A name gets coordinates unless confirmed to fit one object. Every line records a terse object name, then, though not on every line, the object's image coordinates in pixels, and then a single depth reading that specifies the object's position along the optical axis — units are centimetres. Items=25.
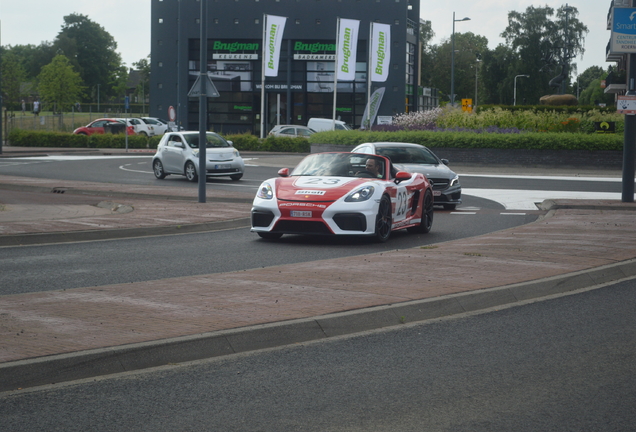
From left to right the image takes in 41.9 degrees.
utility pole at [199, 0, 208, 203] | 1762
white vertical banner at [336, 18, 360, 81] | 5244
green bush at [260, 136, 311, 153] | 4778
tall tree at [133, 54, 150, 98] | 12992
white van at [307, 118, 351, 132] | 5709
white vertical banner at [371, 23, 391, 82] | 5334
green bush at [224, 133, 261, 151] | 4822
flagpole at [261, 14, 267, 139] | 5459
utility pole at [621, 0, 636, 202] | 1814
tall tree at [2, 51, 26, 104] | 10175
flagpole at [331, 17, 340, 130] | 5188
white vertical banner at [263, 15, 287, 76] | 5438
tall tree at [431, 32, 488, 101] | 12244
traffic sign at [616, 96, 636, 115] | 1772
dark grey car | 1783
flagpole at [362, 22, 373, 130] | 5308
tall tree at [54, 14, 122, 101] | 13362
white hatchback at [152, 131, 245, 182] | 2625
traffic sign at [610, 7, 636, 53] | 1780
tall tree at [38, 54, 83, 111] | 9706
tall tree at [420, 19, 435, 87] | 12625
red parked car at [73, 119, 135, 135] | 5619
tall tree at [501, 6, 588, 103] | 9238
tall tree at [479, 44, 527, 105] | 9379
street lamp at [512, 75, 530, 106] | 8906
